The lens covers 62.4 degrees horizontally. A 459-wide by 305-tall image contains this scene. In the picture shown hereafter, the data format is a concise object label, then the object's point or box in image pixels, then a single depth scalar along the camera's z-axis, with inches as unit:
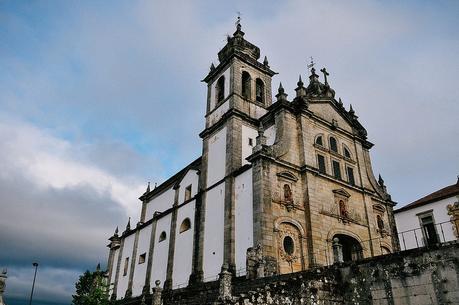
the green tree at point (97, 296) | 980.6
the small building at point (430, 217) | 1097.4
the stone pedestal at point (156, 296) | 866.8
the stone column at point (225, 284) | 681.0
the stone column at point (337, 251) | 711.1
